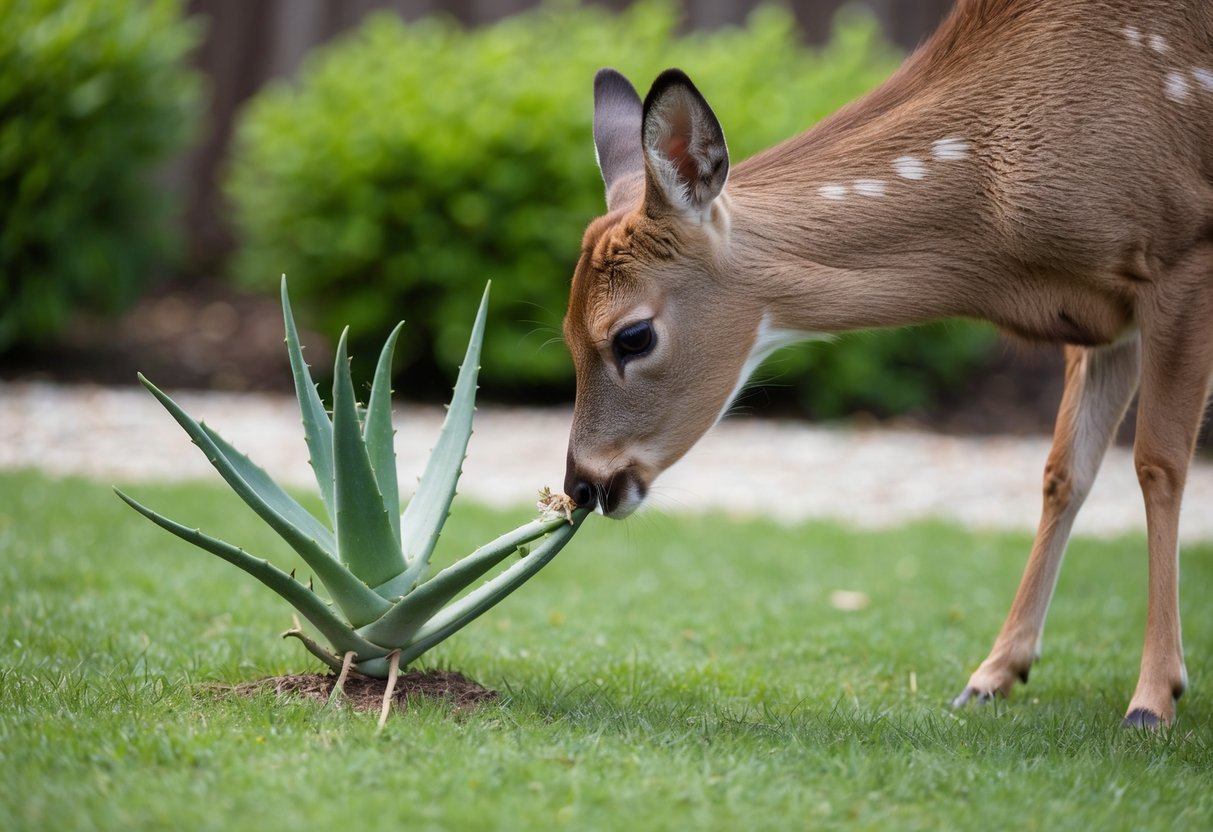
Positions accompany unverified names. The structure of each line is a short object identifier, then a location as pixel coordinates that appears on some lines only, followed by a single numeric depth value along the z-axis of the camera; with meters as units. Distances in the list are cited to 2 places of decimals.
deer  7.84
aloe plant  6.92
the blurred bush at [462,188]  20.19
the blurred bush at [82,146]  19.25
